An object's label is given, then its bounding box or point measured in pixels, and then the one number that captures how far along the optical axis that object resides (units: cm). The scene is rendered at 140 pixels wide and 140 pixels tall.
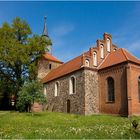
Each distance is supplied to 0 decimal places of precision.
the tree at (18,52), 2405
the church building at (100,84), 1848
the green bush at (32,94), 1803
